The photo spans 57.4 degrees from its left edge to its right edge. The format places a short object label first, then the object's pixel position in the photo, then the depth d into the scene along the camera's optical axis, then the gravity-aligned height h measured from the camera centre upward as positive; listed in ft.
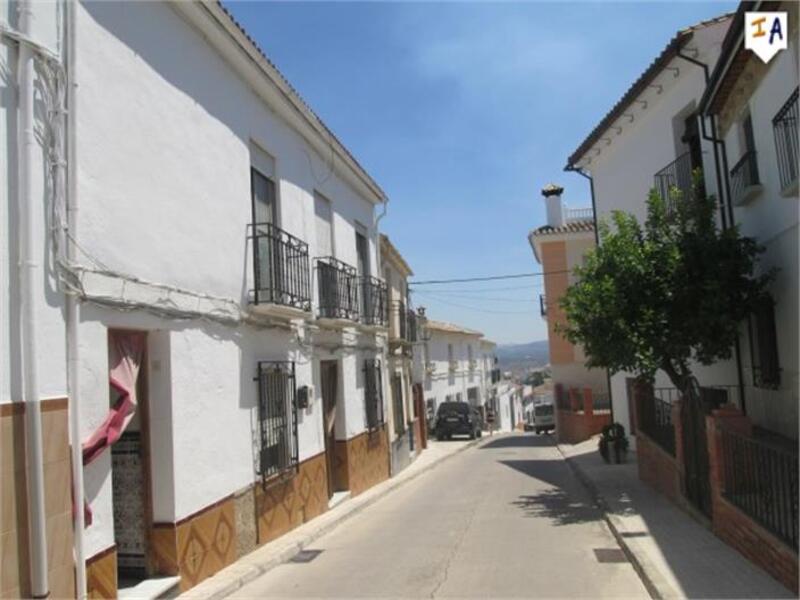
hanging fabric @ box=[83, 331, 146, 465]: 18.44 -0.08
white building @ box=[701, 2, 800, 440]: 27.14 +6.88
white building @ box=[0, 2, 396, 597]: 16.42 +2.76
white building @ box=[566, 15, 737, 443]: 40.65 +15.41
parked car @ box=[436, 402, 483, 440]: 103.91 -7.97
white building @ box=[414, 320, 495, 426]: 112.37 -0.06
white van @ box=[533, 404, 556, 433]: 120.98 -9.78
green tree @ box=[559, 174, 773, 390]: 32.09 +2.71
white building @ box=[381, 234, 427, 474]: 62.08 +0.26
